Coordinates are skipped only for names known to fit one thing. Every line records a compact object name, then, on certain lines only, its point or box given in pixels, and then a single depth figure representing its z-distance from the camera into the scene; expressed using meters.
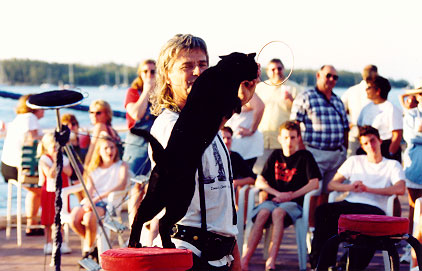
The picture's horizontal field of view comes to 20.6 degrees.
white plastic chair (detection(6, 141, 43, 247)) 10.03
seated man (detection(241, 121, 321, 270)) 8.88
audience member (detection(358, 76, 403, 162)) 10.20
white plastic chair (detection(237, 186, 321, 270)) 8.83
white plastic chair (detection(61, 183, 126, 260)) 8.73
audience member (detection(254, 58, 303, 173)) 10.99
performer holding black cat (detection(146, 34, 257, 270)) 3.68
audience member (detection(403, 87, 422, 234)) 9.40
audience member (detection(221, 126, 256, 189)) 9.43
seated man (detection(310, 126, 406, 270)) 8.50
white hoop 3.30
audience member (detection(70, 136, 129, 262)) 8.83
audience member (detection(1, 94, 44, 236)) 10.38
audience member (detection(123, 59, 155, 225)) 8.87
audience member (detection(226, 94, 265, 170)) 10.08
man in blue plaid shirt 10.08
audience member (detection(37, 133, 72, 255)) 9.67
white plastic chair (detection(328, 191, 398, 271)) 7.76
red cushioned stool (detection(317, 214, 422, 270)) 5.60
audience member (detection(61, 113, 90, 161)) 11.31
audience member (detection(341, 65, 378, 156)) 10.87
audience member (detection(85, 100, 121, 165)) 10.25
